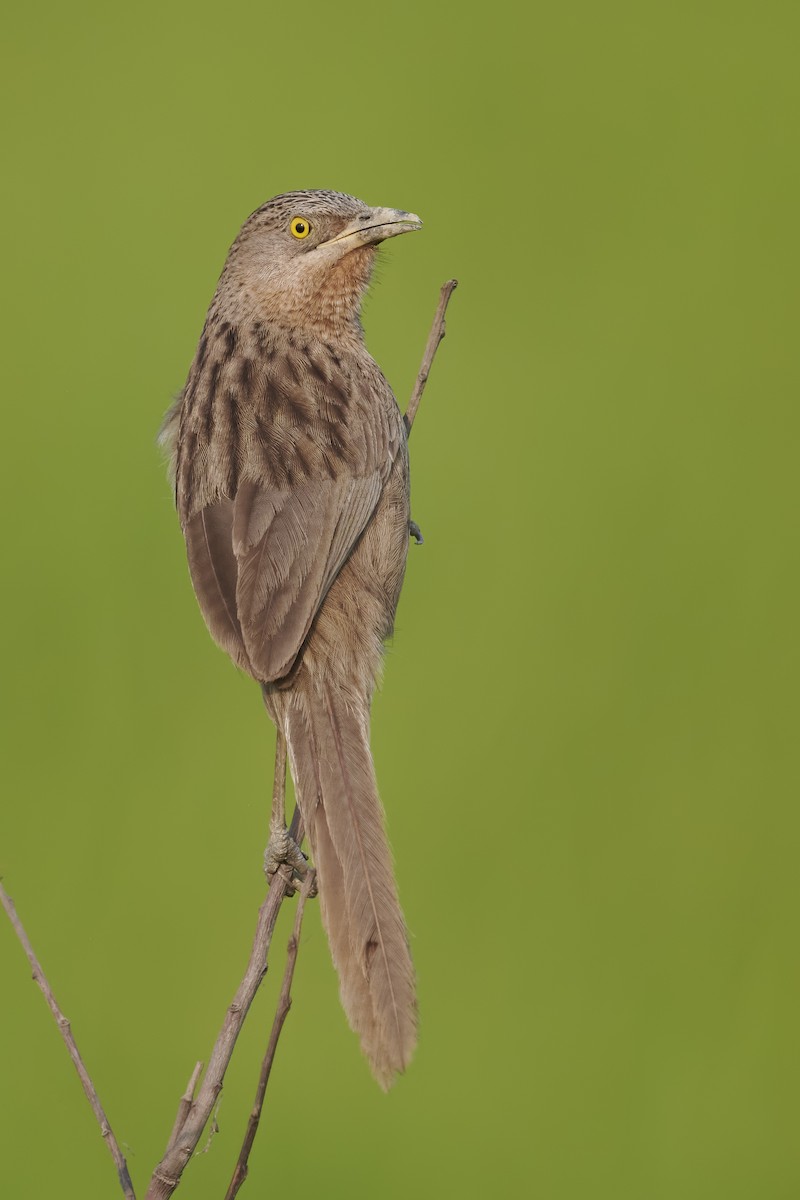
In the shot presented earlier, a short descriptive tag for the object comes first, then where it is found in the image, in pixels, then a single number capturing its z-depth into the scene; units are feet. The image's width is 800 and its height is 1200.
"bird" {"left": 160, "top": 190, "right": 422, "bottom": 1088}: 18.21
